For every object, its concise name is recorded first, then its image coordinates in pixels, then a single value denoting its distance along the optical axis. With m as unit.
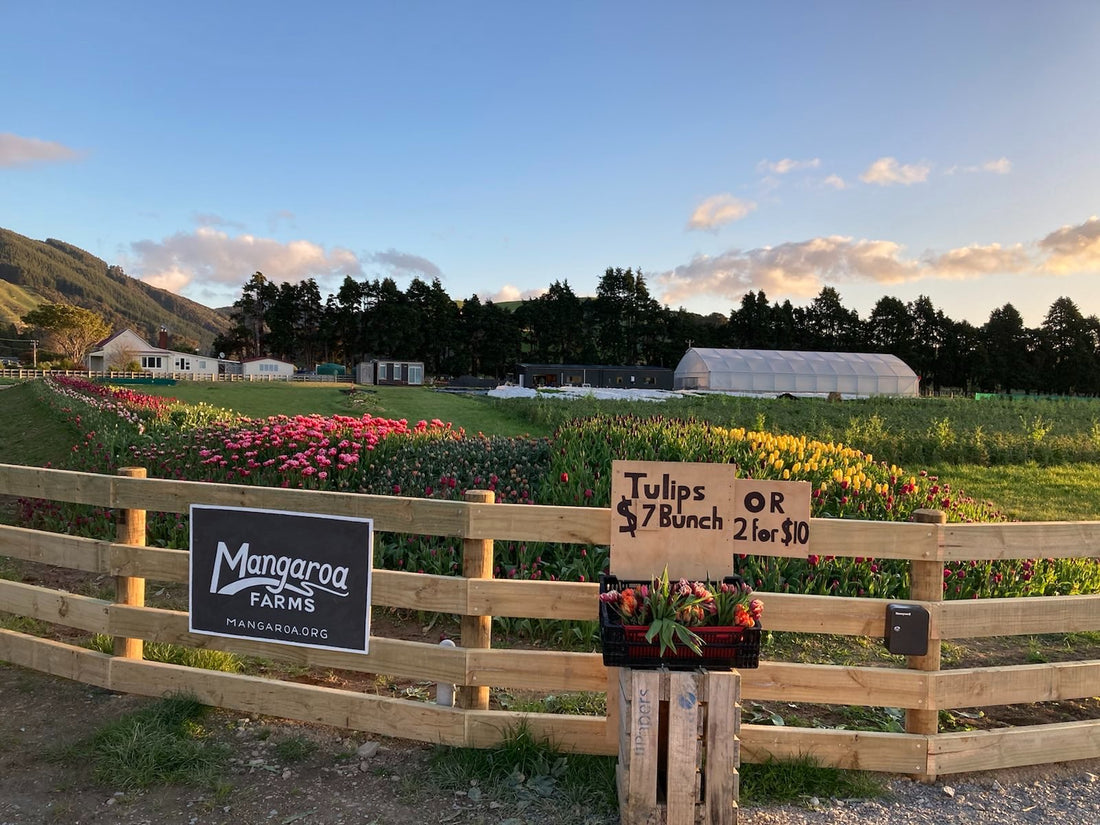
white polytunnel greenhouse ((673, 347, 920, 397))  59.59
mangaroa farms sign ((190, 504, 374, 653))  3.43
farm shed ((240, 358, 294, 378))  76.44
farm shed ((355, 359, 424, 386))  72.50
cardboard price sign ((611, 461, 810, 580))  3.15
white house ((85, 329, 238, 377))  73.62
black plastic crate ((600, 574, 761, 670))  2.69
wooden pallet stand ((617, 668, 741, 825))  2.68
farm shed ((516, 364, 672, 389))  65.25
